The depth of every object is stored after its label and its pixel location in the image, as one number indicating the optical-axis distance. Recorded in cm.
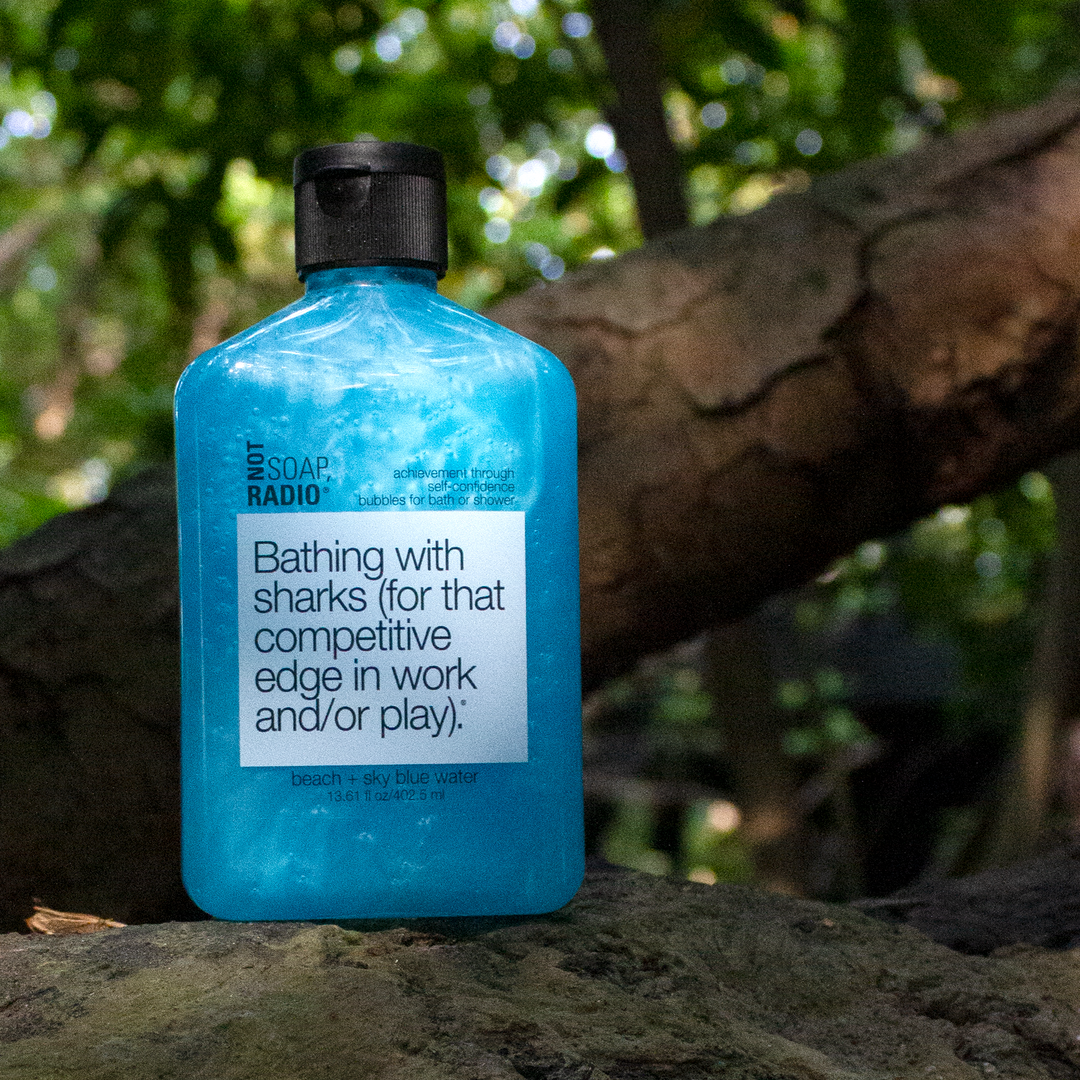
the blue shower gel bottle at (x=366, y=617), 64
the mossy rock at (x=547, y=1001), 58
